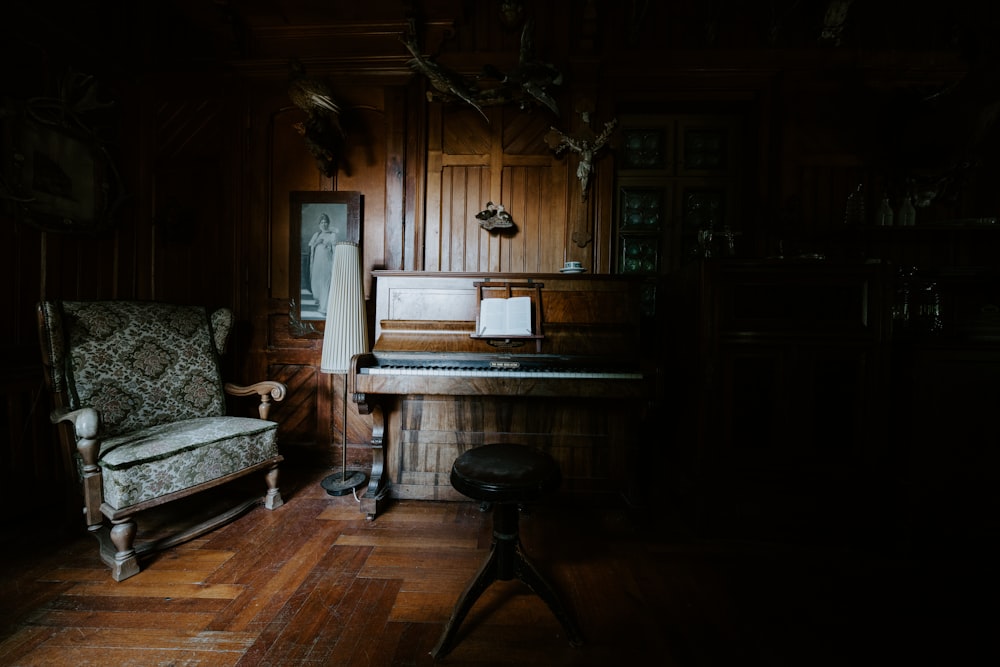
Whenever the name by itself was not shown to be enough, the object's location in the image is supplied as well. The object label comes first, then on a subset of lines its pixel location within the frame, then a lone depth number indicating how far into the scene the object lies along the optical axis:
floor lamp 2.57
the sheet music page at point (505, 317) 2.43
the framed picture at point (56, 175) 2.40
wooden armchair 1.87
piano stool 1.40
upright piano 2.40
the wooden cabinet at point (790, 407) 2.19
